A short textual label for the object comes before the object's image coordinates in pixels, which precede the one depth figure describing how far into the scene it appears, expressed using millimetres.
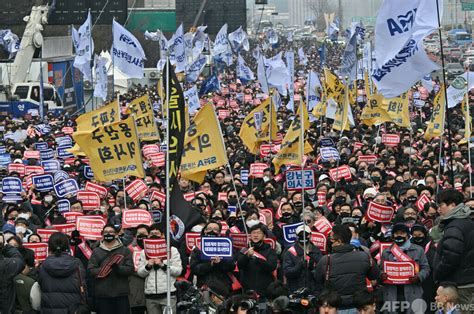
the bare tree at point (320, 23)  190200
